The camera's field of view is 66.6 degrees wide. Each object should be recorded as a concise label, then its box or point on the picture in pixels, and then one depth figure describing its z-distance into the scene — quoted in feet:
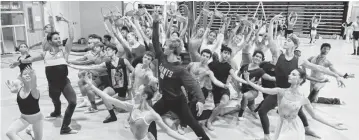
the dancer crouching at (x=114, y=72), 14.69
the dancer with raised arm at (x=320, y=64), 15.02
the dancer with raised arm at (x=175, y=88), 10.40
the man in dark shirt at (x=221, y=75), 13.42
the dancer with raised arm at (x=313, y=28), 44.47
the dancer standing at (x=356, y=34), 37.32
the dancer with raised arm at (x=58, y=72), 12.98
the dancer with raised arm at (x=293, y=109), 10.10
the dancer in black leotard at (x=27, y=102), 9.68
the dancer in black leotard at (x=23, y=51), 13.03
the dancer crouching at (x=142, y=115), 8.96
